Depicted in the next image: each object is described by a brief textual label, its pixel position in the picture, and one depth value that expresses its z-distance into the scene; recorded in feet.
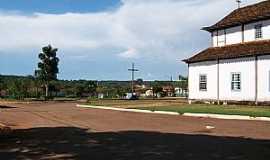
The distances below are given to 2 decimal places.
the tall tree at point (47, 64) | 228.84
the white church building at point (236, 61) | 111.75
